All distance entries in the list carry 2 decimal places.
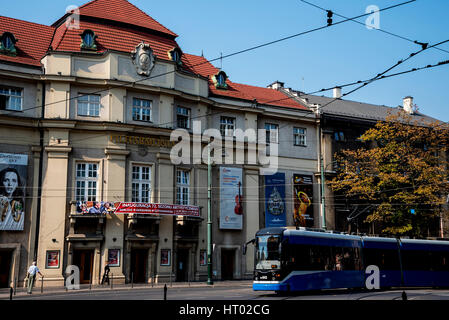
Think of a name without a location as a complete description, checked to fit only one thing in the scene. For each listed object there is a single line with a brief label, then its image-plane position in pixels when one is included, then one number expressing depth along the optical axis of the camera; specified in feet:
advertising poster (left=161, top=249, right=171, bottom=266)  108.58
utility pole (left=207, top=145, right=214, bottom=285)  101.78
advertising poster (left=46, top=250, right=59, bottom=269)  98.72
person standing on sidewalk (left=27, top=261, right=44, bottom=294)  84.43
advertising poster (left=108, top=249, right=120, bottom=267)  102.47
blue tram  75.66
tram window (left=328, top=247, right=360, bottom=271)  83.97
